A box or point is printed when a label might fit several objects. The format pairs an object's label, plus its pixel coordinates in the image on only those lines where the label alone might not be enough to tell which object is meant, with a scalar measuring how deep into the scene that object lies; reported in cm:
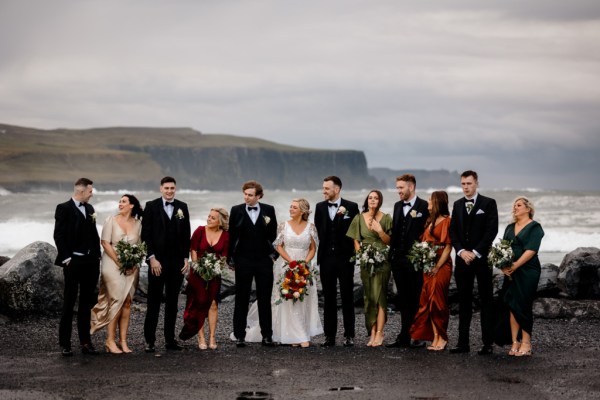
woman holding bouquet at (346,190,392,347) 1116
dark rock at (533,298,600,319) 1405
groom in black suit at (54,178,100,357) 1031
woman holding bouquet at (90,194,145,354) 1062
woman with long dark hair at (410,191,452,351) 1084
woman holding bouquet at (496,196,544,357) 1041
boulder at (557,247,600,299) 1451
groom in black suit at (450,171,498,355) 1052
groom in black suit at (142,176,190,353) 1074
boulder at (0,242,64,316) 1363
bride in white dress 1138
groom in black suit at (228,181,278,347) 1123
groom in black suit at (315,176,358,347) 1127
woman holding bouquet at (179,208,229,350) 1106
